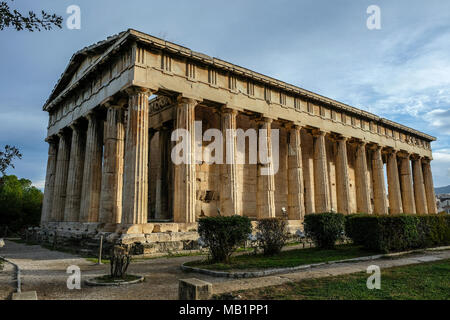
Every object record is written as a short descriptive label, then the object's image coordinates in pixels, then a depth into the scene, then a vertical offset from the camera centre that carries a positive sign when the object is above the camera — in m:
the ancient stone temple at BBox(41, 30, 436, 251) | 15.29 +4.81
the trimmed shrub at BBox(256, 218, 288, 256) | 11.70 -0.73
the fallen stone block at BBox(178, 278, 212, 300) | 4.97 -1.16
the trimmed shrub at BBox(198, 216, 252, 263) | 10.16 -0.59
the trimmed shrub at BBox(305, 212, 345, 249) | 12.78 -0.56
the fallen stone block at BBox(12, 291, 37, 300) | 4.80 -1.16
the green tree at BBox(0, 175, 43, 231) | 37.84 +1.35
